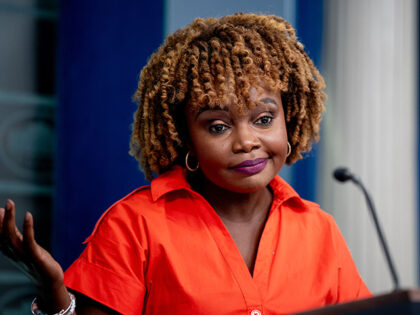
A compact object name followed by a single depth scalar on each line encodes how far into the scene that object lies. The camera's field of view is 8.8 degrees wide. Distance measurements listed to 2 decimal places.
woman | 3.24
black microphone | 3.34
